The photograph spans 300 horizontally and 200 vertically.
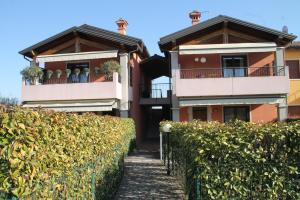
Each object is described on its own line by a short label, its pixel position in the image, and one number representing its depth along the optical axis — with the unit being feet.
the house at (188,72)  57.12
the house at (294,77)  64.16
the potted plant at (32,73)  60.43
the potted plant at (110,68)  59.40
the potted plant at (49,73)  64.09
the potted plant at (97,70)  60.85
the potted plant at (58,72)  63.75
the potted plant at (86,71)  63.43
